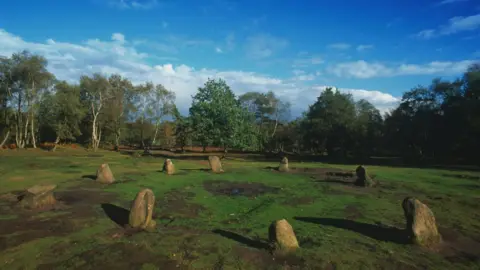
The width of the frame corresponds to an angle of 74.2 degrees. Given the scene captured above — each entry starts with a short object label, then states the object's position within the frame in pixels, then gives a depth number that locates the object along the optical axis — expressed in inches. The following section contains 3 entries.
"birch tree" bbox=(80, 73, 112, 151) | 2379.4
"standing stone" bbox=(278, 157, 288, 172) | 1188.9
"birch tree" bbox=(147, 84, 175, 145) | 2883.9
